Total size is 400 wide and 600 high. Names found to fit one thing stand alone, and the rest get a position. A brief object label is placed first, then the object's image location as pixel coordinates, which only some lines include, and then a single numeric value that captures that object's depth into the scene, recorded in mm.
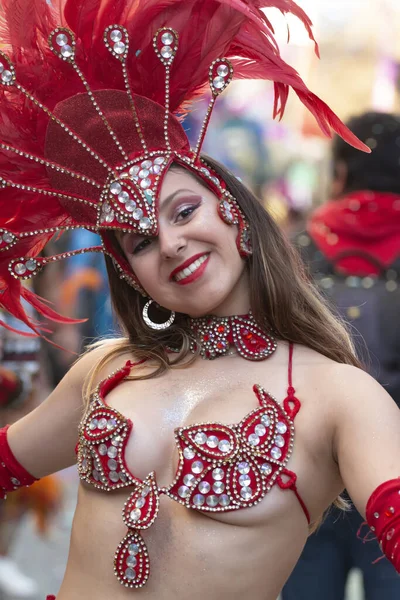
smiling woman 2271
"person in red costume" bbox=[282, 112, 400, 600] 3523
